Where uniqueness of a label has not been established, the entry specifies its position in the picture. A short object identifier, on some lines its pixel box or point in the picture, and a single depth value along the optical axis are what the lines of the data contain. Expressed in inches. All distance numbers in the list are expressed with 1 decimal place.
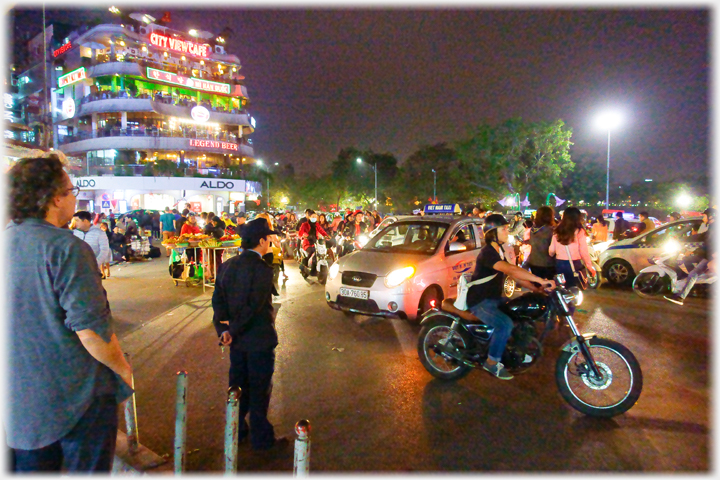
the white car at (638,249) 390.3
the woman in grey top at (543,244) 275.6
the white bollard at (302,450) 87.6
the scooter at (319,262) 439.4
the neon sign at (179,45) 1879.9
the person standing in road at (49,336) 74.7
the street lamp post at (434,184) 1832.2
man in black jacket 132.7
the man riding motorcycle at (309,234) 450.6
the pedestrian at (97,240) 305.7
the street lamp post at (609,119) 936.3
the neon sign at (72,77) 1792.6
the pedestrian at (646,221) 511.2
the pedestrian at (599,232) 539.2
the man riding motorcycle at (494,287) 170.1
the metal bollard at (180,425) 115.6
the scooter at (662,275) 350.0
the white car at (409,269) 253.0
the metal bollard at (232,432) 106.8
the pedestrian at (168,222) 707.4
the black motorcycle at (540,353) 156.0
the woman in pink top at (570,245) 257.4
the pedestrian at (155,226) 1029.5
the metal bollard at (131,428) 134.6
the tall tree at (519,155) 1407.5
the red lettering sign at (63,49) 1905.8
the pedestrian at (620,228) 584.7
